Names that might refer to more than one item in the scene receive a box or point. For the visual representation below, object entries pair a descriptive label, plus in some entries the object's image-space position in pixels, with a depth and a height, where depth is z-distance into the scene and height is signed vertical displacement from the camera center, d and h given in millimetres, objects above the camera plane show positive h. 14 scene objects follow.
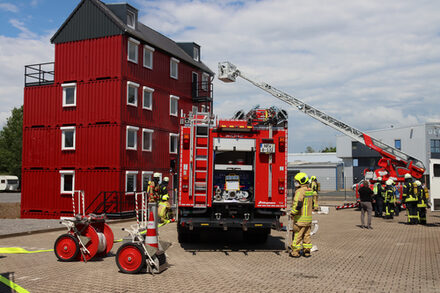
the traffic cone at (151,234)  8336 -1129
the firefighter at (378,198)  21203 -1117
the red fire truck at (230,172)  10539 +33
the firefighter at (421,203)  17047 -1070
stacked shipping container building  23141 +3055
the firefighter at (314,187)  22562 -652
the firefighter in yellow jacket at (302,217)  10164 -987
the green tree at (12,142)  59531 +3858
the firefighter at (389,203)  20047 -1265
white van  58816 -1468
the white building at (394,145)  55000 +3772
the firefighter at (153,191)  17609 -713
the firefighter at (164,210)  15922 -1332
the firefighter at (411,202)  17203 -1045
